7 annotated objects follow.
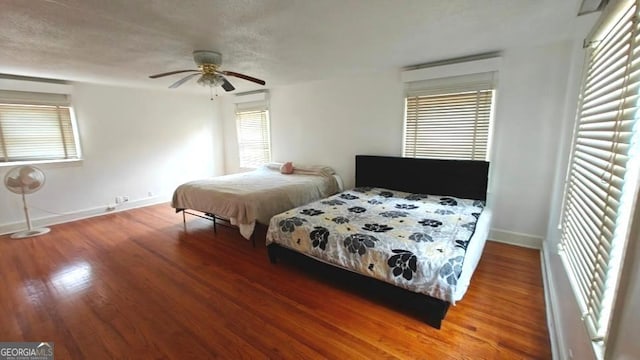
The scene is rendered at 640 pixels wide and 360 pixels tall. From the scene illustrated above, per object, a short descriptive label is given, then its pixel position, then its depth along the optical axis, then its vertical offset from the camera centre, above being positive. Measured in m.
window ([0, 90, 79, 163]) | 3.75 +0.22
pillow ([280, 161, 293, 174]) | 4.86 -0.52
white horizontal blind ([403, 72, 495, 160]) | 3.23 +0.27
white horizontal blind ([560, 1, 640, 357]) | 1.06 -0.19
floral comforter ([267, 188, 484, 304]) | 1.91 -0.82
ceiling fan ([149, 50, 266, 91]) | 2.77 +0.79
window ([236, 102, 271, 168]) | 5.61 +0.13
